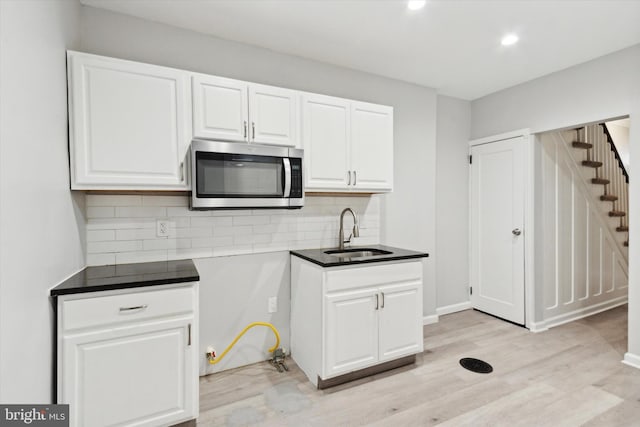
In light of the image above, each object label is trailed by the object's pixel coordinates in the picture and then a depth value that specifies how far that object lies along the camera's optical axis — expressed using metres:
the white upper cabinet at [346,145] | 2.55
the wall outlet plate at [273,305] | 2.72
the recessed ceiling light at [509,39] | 2.56
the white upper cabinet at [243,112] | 2.15
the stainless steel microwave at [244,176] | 2.10
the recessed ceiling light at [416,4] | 2.11
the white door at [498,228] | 3.52
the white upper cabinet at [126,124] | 1.85
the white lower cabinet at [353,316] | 2.27
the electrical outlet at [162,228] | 2.33
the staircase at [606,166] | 3.89
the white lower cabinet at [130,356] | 1.57
